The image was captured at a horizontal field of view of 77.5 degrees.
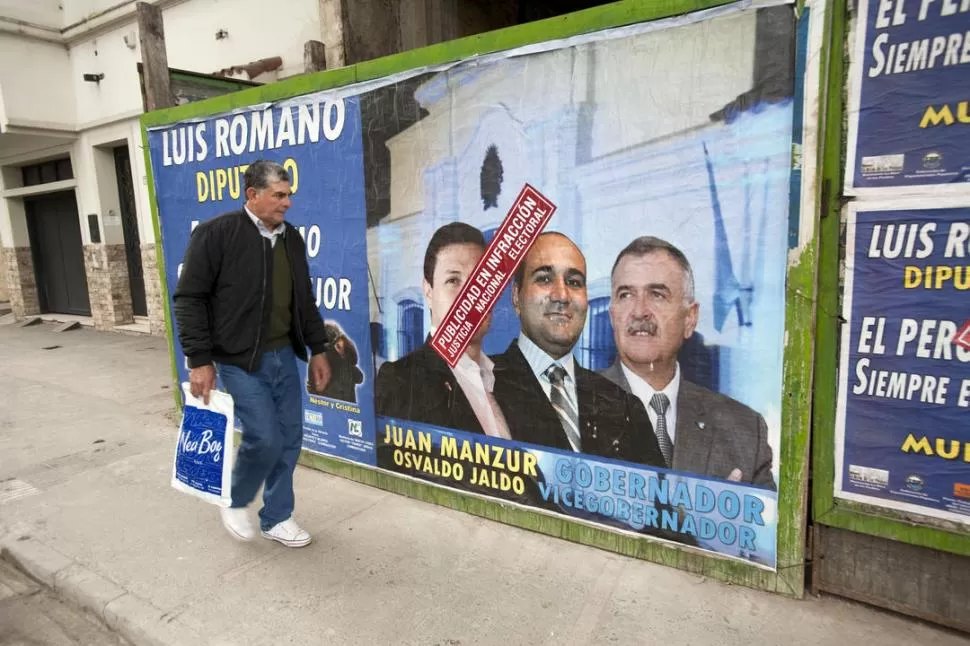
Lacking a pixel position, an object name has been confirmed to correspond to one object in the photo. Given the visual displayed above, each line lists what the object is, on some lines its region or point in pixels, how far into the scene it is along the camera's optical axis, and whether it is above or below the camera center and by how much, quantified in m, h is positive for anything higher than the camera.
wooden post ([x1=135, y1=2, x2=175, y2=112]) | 4.88 +1.48
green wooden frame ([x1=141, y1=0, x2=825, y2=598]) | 2.50 -0.85
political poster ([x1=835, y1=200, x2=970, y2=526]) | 2.23 -0.58
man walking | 2.96 -0.45
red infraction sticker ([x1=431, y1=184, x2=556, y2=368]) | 3.10 -0.25
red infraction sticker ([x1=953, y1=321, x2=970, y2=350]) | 2.21 -0.48
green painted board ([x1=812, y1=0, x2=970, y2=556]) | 2.34 -0.61
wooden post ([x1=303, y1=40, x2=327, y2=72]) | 5.10 +1.50
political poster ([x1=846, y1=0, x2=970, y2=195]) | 2.14 +0.41
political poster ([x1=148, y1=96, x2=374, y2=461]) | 3.81 +0.20
